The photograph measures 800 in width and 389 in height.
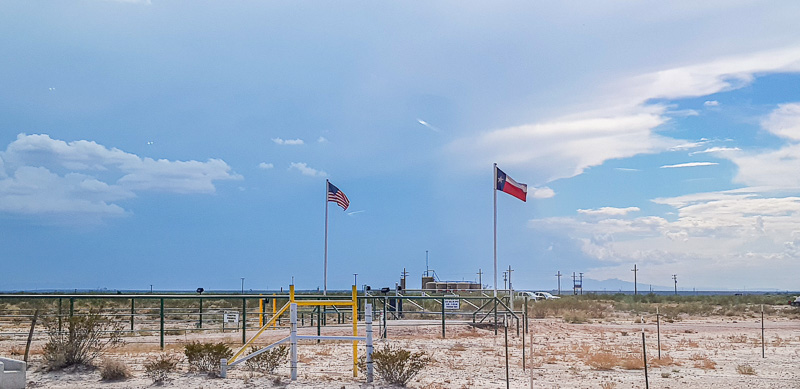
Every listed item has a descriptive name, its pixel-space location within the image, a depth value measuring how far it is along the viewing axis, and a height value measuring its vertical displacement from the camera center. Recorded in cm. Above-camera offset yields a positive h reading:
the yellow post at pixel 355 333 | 1484 -137
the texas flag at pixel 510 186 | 2942 +324
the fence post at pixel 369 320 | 1416 -98
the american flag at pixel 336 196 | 3253 +315
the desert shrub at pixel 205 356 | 1502 -173
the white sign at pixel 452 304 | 2933 -139
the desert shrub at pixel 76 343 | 1509 -149
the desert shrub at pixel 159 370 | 1427 -193
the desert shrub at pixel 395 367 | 1419 -186
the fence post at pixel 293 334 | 1420 -124
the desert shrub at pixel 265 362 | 1527 -189
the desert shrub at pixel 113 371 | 1441 -195
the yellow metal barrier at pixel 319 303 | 1453 -74
